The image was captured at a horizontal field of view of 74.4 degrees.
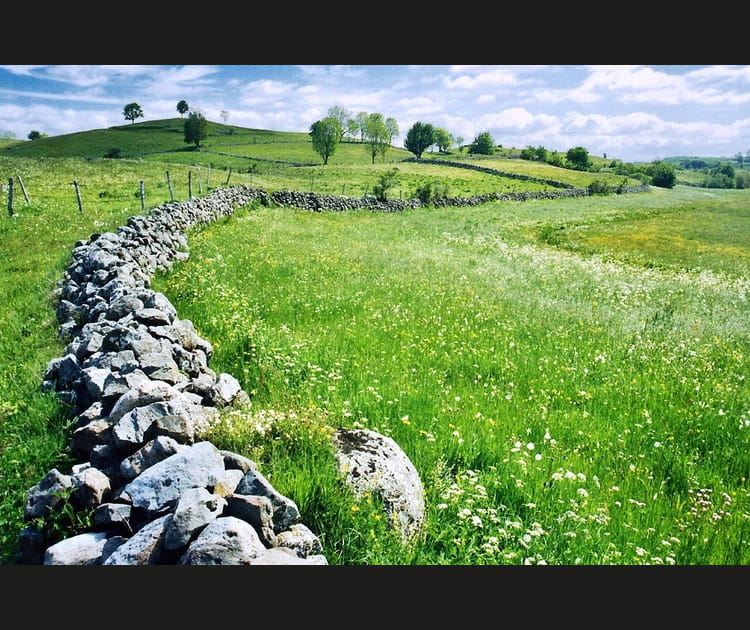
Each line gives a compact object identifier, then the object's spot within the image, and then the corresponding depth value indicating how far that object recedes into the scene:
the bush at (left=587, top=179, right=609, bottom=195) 85.69
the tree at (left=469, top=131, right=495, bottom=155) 173.50
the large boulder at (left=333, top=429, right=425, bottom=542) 4.76
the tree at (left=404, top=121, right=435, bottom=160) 152.75
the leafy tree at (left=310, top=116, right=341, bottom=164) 109.56
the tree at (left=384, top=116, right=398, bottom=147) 144.84
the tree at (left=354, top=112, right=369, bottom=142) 139.06
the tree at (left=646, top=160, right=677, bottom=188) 129.75
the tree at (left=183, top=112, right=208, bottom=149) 115.00
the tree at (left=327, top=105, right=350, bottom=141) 137.71
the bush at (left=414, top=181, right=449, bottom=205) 53.56
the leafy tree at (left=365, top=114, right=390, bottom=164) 130.12
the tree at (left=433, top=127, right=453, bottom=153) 172.38
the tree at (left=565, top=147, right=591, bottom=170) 141.38
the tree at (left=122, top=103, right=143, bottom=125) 158.12
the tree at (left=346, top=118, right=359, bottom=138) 141.75
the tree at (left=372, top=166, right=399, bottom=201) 49.19
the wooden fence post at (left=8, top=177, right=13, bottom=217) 23.97
